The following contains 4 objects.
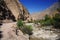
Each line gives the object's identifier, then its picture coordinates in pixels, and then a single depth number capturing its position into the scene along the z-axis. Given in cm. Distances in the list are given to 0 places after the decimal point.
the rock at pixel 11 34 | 533
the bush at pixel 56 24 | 935
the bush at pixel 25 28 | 739
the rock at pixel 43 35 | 687
